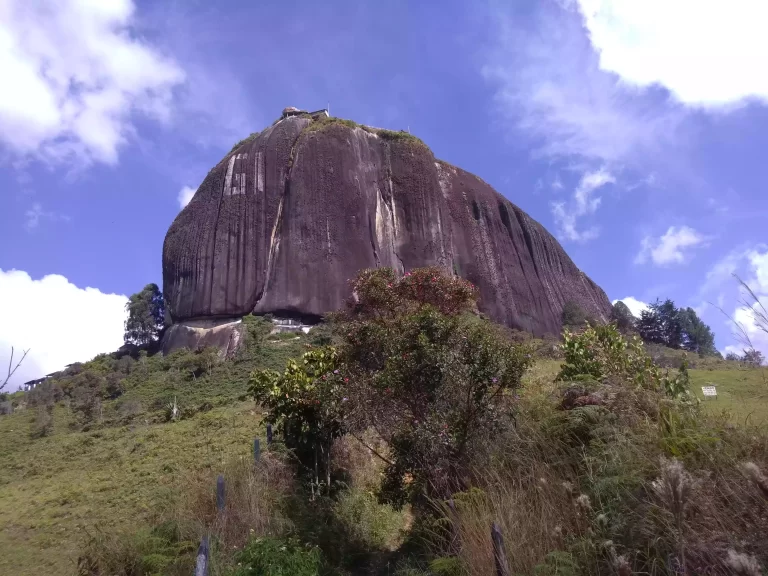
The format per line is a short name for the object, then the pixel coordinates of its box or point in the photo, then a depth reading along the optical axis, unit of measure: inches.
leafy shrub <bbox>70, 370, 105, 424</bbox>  1131.3
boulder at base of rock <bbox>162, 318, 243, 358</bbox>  1573.6
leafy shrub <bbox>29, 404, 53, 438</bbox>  997.4
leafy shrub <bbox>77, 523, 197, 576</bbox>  264.1
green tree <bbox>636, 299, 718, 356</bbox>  2133.0
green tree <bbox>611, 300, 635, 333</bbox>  2140.7
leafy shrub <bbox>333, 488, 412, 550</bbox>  343.0
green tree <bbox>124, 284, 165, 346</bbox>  2084.2
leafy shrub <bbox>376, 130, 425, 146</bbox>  2123.5
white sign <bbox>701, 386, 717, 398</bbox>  401.4
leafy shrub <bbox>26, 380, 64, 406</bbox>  1327.5
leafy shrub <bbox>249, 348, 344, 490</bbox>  396.2
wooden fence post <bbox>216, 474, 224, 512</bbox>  293.1
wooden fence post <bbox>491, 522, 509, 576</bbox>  157.1
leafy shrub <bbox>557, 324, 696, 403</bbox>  291.4
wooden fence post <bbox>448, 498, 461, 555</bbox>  200.7
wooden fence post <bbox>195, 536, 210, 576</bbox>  203.0
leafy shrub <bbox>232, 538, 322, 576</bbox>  244.4
